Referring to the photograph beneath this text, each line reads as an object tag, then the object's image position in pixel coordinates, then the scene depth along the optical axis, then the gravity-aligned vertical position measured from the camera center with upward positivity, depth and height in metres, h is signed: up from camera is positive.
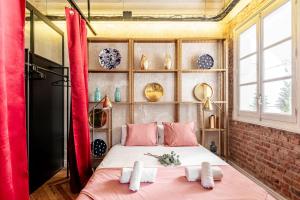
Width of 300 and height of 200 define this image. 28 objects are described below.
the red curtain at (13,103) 1.37 -0.03
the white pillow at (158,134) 4.05 -0.60
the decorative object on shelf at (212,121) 4.35 -0.41
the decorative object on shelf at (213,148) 4.32 -0.88
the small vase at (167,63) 4.24 +0.61
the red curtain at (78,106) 3.09 -0.10
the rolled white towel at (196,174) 2.23 -0.69
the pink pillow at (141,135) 3.89 -0.59
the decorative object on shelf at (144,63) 4.23 +0.61
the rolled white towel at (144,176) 2.18 -0.70
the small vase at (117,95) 4.26 +0.06
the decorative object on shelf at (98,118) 4.37 -0.35
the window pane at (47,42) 3.46 +0.90
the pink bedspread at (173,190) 1.91 -0.76
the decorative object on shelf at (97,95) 4.24 +0.05
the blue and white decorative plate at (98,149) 4.31 -0.89
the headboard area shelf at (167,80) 4.37 +0.34
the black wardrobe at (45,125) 3.24 -0.39
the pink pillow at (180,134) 3.85 -0.58
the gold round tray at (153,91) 4.41 +0.13
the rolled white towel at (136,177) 2.03 -0.68
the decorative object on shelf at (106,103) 3.72 -0.07
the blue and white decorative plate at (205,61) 4.34 +0.66
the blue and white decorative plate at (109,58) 4.31 +0.71
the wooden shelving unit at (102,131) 4.26 -0.57
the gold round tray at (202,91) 4.43 +0.13
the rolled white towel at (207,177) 2.06 -0.68
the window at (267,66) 2.74 +0.42
